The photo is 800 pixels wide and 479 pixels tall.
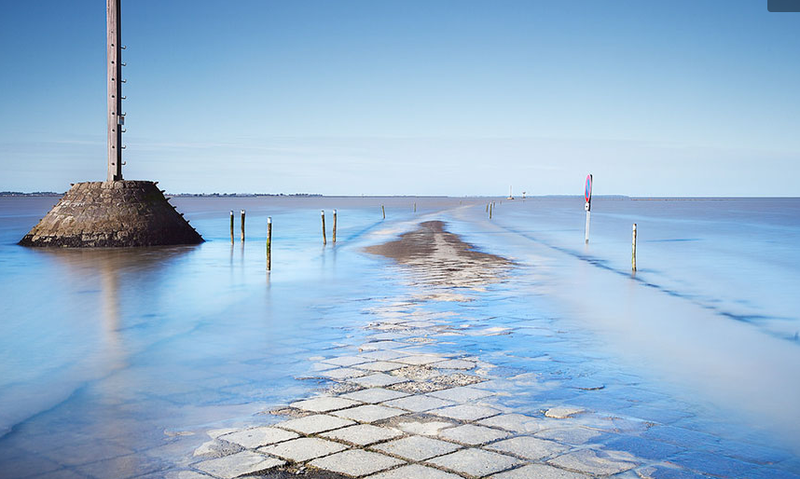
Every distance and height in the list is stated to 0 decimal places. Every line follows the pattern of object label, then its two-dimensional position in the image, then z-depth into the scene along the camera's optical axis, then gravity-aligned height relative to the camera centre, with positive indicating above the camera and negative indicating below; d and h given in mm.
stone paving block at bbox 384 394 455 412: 5902 -1881
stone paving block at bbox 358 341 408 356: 8657 -1967
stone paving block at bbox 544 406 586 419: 5840 -1912
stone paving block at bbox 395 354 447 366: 7734 -1928
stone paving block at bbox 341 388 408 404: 6160 -1896
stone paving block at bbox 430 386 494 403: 6250 -1897
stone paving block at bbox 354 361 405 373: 7449 -1935
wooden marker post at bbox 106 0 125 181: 25700 +4784
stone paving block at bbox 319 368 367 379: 7188 -1957
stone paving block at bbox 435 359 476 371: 7576 -1931
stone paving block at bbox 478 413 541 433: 5402 -1882
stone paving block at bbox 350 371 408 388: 6770 -1918
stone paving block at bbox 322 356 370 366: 7859 -1978
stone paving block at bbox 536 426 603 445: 5184 -1890
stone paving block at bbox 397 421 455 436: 5258 -1870
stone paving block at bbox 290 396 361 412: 5929 -1911
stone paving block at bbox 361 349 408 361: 8031 -1948
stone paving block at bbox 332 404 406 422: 5594 -1877
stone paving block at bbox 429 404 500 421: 5664 -1875
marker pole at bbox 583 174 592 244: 28588 +527
